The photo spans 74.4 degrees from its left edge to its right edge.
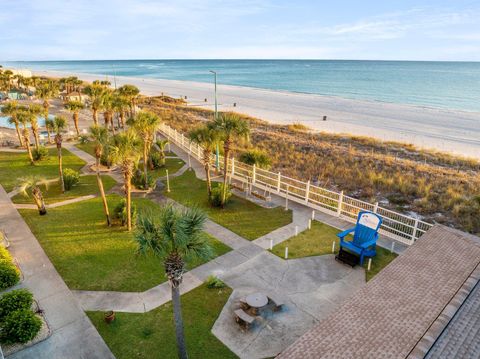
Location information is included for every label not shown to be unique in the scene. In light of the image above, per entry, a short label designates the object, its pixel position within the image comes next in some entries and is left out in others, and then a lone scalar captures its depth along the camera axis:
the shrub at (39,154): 25.23
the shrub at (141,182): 19.88
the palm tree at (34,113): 23.80
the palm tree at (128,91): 33.62
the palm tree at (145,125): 19.77
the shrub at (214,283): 10.85
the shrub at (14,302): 8.71
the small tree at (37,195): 16.14
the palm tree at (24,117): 23.30
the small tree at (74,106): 30.89
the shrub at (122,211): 15.25
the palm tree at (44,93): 37.77
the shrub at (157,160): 24.33
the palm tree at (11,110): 23.77
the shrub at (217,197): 17.36
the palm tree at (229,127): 15.96
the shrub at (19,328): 8.33
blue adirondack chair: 12.19
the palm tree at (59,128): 19.27
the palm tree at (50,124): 20.43
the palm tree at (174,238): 6.75
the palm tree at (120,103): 28.78
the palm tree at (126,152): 13.68
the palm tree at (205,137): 16.36
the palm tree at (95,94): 27.67
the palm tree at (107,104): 27.93
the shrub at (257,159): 21.25
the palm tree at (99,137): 14.81
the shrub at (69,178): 19.64
